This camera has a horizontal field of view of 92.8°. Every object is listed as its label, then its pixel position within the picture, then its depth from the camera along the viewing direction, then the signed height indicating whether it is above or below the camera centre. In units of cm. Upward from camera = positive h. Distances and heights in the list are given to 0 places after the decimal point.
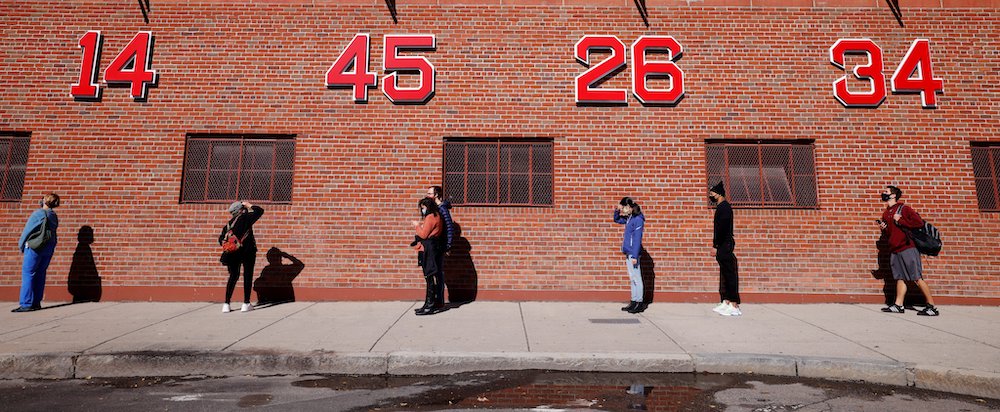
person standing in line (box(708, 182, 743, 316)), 621 +0
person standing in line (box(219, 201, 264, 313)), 636 +3
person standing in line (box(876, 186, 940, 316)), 623 +18
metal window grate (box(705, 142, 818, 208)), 748 +135
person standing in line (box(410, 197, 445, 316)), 623 +11
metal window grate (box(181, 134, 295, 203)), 752 +131
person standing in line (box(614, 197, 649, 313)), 646 +16
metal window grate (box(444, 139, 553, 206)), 756 +130
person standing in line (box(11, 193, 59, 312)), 639 -14
